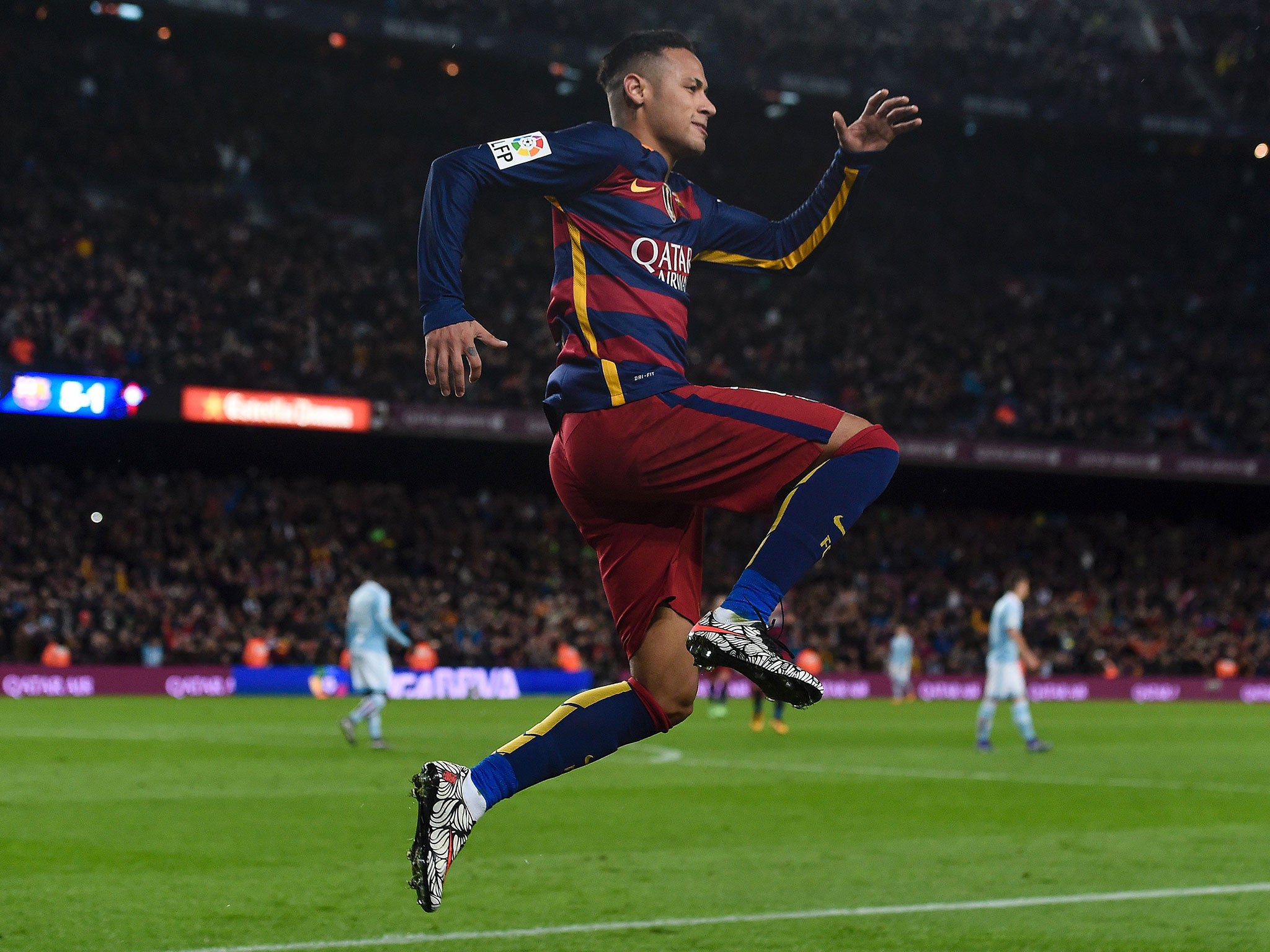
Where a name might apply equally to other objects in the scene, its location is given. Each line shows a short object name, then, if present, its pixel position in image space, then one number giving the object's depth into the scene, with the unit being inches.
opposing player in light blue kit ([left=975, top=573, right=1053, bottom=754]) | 694.5
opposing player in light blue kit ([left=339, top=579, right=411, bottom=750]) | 657.0
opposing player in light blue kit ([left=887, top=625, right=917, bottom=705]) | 1186.6
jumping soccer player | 159.5
